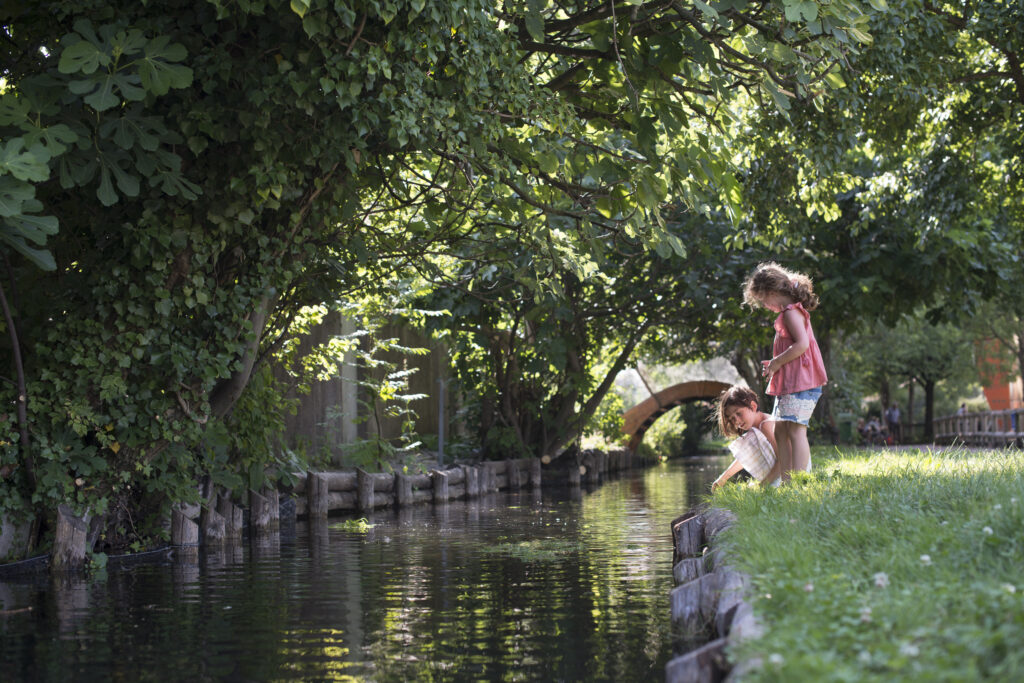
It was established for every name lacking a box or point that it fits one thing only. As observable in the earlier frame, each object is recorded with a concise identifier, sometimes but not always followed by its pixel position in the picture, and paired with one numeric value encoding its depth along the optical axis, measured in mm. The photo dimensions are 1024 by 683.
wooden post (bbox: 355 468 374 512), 12273
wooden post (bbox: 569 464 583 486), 19531
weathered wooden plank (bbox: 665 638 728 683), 2965
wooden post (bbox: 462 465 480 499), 15278
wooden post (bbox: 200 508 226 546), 9122
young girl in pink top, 7070
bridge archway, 30953
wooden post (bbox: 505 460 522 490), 17750
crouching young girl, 7691
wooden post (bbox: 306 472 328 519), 11320
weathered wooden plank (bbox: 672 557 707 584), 4961
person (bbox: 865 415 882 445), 34397
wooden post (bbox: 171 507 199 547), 8680
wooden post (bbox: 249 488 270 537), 9891
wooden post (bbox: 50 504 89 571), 7090
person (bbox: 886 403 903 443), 36625
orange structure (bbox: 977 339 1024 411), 36656
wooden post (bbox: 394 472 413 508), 13117
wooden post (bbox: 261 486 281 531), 10062
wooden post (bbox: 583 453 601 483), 21097
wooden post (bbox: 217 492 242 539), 9438
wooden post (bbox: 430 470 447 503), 14148
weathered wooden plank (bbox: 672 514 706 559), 6195
